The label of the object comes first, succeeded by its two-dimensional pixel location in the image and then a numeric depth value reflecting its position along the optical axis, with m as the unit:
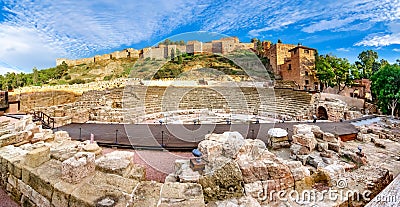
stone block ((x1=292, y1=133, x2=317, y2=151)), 6.65
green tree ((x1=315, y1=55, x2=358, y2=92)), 28.03
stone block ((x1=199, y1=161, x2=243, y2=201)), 3.07
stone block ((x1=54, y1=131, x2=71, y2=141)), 6.98
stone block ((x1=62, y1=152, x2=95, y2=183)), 2.78
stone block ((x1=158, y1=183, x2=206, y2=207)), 2.41
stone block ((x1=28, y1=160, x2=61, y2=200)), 2.90
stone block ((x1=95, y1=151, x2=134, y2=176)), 3.33
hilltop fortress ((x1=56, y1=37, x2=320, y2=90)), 28.02
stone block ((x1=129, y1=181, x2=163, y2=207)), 2.40
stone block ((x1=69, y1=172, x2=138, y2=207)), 2.36
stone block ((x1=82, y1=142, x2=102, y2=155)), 4.93
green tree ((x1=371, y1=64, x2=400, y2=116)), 18.31
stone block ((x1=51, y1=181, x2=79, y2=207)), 2.60
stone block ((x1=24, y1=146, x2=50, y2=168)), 3.36
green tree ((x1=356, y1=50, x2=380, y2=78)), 35.36
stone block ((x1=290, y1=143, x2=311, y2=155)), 6.39
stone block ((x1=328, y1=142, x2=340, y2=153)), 6.85
